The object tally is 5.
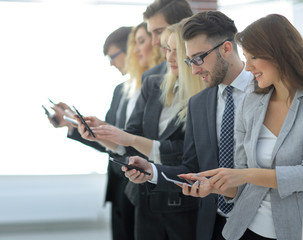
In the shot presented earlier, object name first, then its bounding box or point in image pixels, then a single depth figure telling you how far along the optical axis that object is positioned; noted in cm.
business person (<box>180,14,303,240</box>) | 158
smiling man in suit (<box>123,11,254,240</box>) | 205
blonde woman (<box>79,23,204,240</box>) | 238
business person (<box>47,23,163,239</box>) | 307
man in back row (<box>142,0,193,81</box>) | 292
